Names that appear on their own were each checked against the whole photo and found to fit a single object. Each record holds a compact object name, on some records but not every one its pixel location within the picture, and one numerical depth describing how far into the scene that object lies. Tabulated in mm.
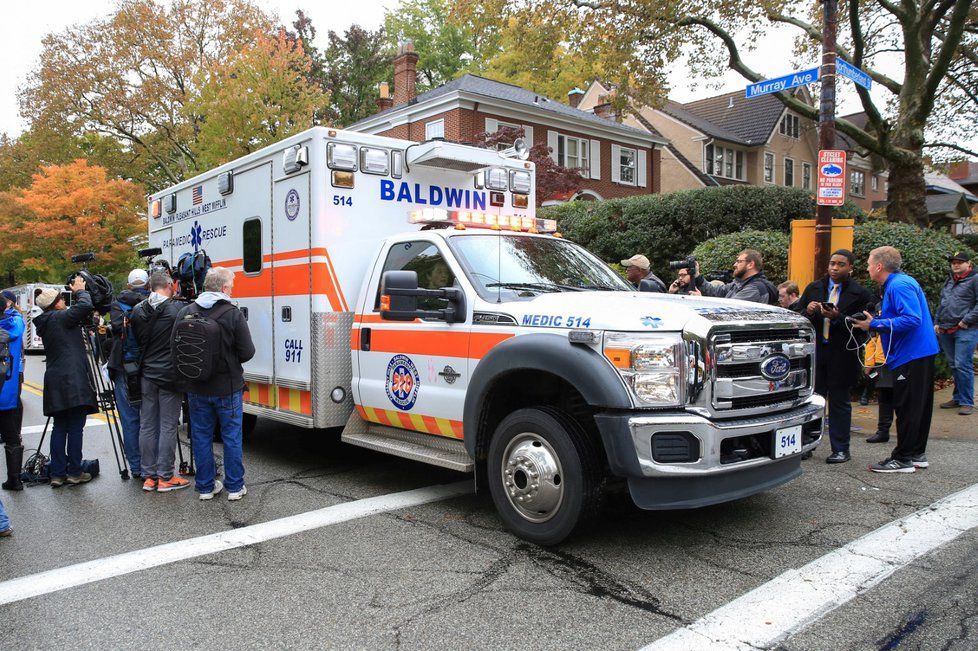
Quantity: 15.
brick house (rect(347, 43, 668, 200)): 26797
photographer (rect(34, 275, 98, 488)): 5938
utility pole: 8211
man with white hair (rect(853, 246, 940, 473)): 5629
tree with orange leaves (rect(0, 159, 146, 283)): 28297
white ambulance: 3975
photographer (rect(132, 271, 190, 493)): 5859
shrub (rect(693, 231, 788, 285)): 10766
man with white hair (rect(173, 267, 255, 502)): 5289
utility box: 8797
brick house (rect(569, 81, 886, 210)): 34719
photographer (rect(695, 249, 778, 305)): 7047
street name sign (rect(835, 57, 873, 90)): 8477
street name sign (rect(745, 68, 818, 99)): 8344
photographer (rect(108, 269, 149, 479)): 6047
